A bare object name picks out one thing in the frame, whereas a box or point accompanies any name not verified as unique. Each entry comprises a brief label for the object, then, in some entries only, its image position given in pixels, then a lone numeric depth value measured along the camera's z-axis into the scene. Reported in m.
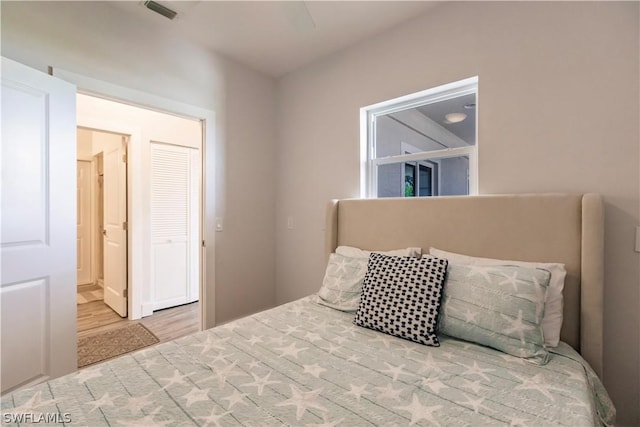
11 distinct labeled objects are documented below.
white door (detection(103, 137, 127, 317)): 3.36
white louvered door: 3.56
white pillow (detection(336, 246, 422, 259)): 1.97
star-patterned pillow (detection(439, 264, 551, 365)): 1.29
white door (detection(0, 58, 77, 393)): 1.61
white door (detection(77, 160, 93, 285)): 4.87
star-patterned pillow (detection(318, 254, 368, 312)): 1.87
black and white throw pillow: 1.46
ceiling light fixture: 2.13
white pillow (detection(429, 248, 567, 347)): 1.40
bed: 0.94
